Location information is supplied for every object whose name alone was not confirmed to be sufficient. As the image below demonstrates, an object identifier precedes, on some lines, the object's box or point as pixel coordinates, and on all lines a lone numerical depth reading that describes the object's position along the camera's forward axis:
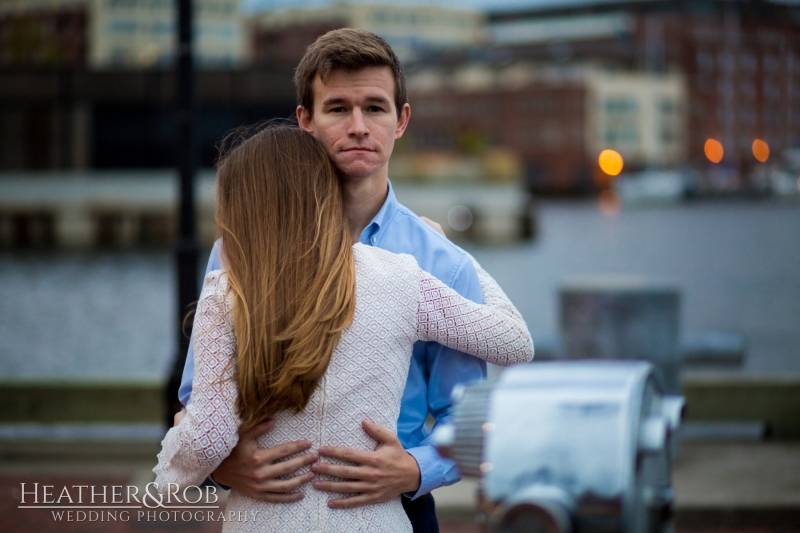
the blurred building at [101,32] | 64.38
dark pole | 6.49
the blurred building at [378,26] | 100.69
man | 1.93
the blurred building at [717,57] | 106.12
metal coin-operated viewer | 1.62
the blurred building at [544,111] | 97.38
